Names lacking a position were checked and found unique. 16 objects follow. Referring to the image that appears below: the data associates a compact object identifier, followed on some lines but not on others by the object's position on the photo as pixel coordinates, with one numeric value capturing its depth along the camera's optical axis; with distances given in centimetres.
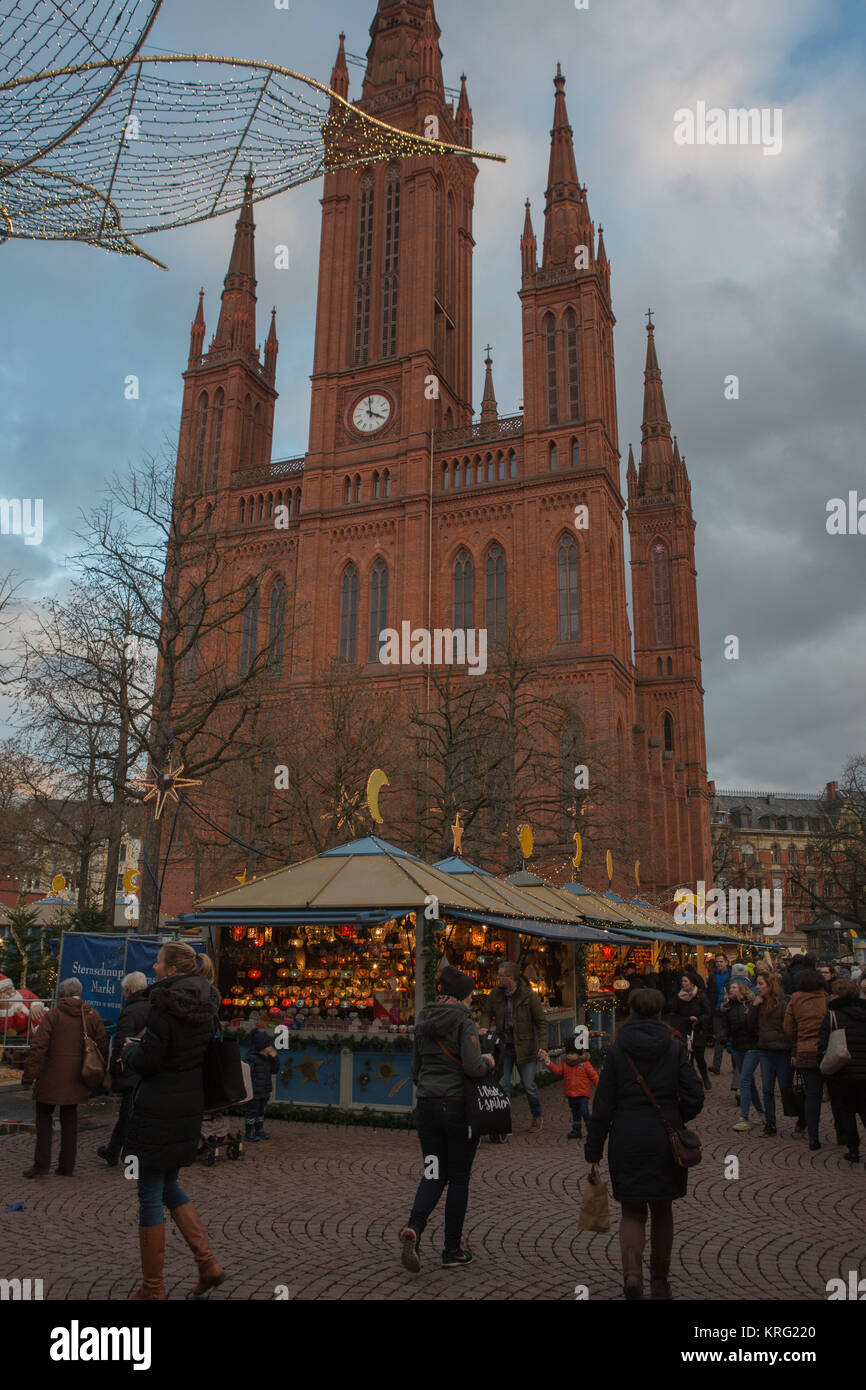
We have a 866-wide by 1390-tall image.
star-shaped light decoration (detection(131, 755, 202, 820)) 1452
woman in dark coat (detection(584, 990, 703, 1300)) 462
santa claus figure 1473
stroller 836
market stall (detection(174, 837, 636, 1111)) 1091
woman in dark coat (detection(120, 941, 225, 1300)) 463
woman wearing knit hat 541
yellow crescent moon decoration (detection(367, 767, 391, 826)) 1392
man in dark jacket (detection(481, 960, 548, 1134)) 1023
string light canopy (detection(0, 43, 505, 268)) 416
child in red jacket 974
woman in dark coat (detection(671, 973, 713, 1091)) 1199
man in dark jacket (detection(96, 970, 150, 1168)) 727
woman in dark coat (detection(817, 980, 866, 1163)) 847
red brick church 3991
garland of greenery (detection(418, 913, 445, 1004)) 1103
